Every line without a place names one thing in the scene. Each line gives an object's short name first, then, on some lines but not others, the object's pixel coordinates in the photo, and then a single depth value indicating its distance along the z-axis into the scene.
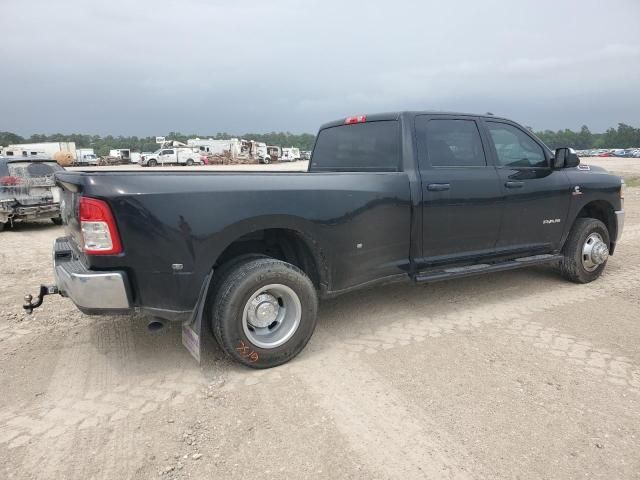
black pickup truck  2.76
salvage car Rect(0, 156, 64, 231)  8.93
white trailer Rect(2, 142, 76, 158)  47.72
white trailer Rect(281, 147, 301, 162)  71.94
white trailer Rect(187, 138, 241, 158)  64.44
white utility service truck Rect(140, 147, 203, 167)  49.69
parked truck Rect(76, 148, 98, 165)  57.38
